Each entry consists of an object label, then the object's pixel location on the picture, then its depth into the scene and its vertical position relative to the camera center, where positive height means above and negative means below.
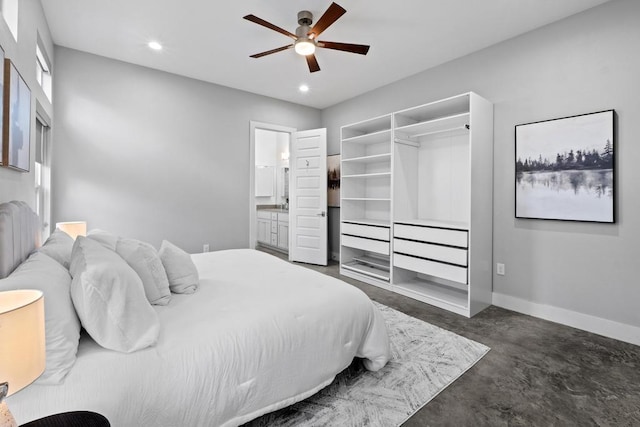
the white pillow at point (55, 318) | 1.04 -0.40
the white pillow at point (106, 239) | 1.69 -0.17
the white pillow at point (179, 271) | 1.89 -0.38
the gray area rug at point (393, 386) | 1.58 -1.07
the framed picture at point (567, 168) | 2.54 +0.41
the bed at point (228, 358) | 1.07 -0.63
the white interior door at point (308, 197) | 5.02 +0.26
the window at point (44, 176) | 3.07 +0.36
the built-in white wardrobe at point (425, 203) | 3.03 +0.11
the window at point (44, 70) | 2.82 +1.42
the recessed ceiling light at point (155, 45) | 3.22 +1.81
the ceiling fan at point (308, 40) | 2.56 +1.54
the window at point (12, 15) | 1.86 +1.22
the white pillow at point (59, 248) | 1.61 -0.21
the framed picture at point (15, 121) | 1.60 +0.53
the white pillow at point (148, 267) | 1.65 -0.32
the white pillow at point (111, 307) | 1.20 -0.39
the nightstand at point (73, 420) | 0.83 -0.59
